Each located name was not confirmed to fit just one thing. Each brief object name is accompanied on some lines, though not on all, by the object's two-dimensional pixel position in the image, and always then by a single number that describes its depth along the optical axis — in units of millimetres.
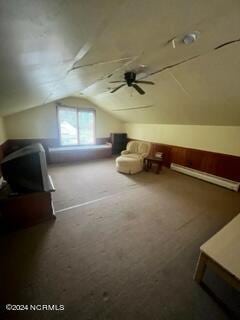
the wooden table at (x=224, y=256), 1226
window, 5641
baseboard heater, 3517
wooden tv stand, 2008
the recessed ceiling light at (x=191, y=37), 1475
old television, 2021
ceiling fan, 2414
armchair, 4312
